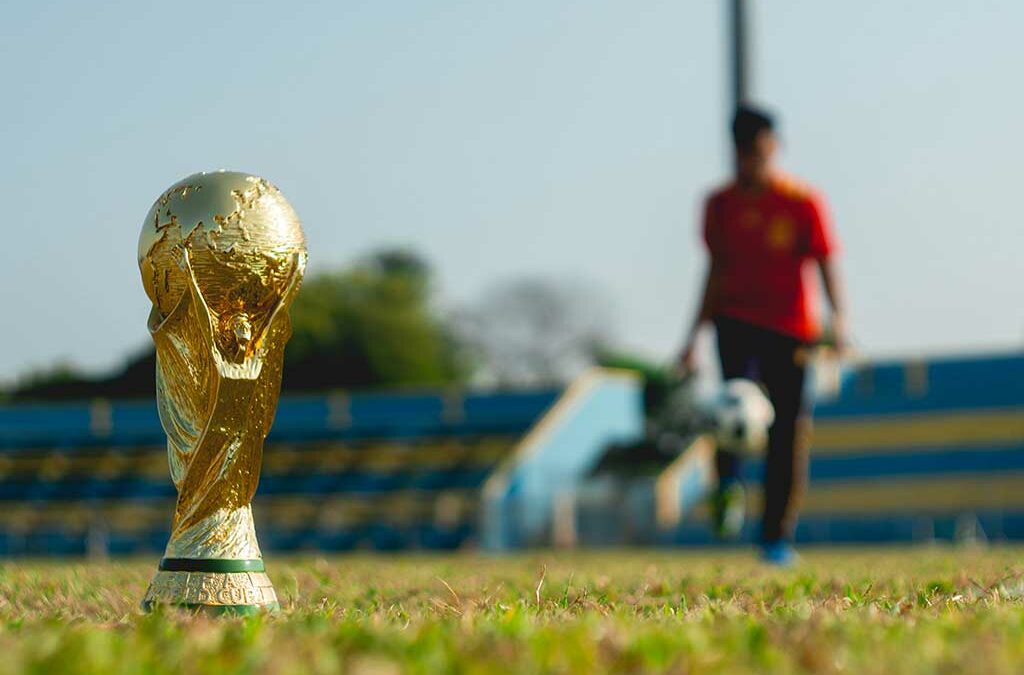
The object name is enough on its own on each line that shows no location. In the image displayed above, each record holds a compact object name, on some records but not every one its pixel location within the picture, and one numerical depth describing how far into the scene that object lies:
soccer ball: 6.16
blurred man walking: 6.03
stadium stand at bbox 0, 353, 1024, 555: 24.50
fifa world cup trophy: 2.65
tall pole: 8.07
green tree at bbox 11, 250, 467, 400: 50.06
